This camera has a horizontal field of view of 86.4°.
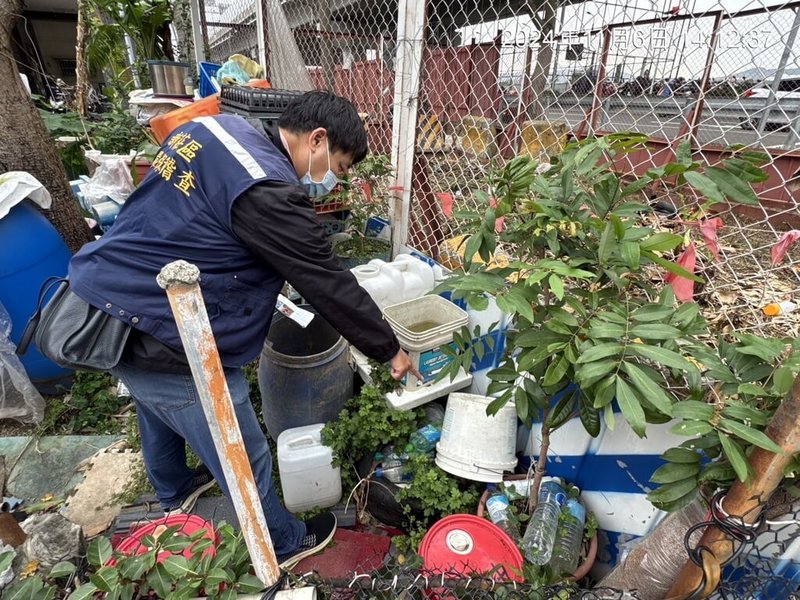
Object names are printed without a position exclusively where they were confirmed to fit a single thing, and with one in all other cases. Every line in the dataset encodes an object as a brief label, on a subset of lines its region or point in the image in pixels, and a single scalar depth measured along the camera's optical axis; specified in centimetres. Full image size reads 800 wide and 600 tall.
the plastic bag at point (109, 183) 381
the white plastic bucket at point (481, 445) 214
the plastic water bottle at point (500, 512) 188
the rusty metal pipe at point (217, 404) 80
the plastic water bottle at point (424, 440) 234
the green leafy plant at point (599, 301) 101
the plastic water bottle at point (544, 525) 172
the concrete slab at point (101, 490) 237
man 143
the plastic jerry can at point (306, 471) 223
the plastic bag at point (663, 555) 118
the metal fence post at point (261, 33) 496
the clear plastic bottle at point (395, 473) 227
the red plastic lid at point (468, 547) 162
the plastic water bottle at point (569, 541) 174
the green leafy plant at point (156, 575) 90
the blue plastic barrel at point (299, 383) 235
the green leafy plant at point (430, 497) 208
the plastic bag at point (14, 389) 277
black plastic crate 288
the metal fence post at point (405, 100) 265
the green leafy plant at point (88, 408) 301
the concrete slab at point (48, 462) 257
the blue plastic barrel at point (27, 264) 284
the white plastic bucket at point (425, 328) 240
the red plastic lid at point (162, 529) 109
